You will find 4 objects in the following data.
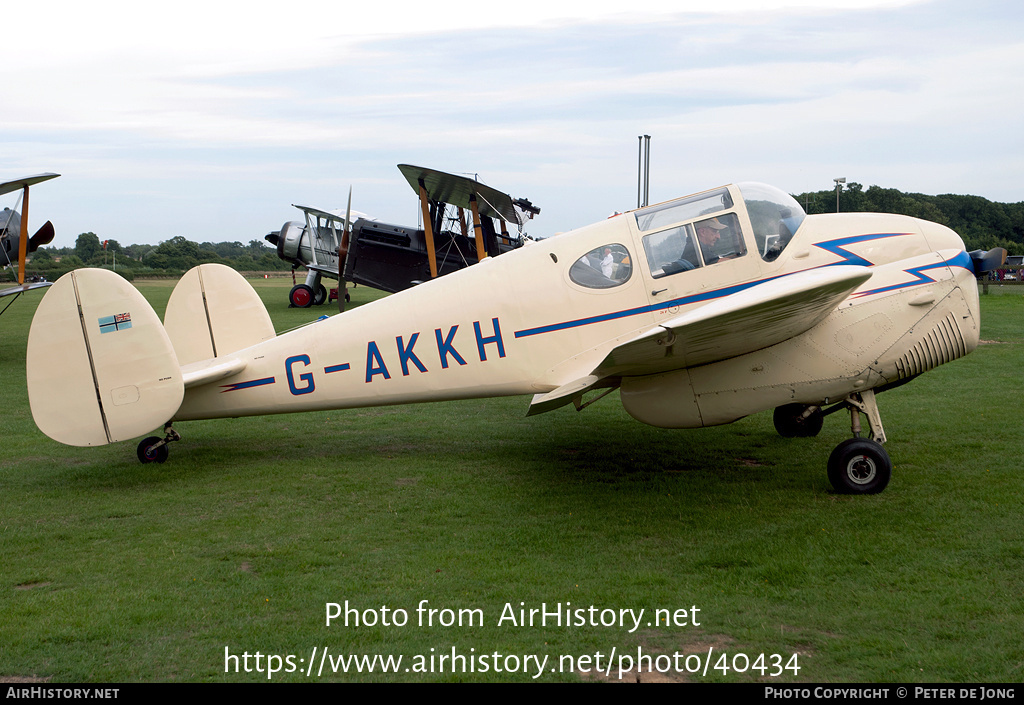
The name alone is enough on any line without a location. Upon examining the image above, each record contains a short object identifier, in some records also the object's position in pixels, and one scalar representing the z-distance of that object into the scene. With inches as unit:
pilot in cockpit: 244.7
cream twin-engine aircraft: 229.6
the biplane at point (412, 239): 722.8
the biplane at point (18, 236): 563.8
